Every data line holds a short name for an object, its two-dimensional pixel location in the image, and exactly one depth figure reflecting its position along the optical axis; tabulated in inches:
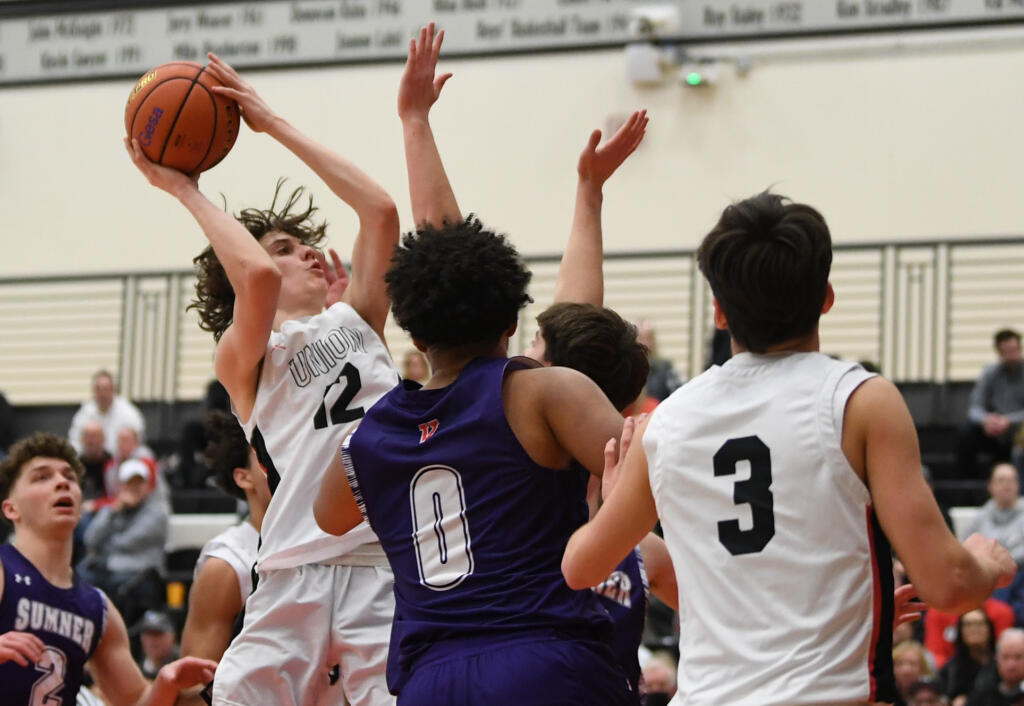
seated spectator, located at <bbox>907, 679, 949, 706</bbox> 556.3
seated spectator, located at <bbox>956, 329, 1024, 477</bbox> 816.2
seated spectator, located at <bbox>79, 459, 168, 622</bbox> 823.5
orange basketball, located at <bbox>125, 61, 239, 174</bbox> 299.9
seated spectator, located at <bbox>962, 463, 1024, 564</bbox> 708.0
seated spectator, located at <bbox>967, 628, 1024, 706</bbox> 589.3
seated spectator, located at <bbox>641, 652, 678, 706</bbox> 576.5
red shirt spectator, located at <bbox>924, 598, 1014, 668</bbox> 658.7
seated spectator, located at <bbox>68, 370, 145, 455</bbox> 957.2
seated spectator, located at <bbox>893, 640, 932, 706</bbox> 600.4
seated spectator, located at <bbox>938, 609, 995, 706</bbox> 619.3
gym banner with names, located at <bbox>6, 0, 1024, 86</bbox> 946.1
